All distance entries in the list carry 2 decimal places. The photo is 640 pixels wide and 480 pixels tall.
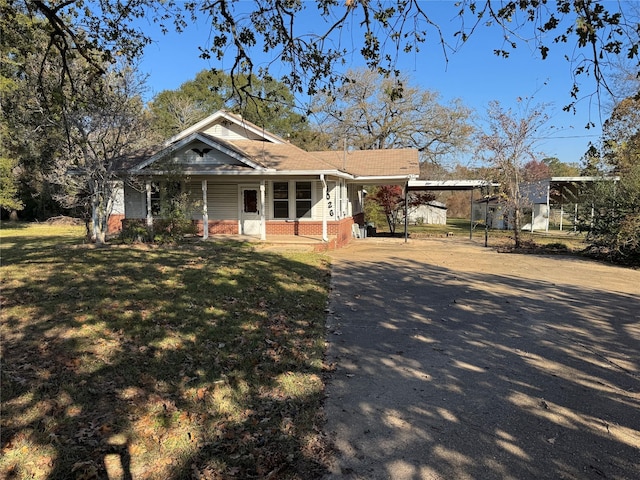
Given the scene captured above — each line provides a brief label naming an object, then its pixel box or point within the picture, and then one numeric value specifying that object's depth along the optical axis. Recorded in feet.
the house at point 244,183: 50.55
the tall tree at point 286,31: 13.62
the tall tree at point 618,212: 44.19
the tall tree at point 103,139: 42.52
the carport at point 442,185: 83.66
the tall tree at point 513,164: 58.39
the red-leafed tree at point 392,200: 84.12
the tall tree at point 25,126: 20.81
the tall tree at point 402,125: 112.78
